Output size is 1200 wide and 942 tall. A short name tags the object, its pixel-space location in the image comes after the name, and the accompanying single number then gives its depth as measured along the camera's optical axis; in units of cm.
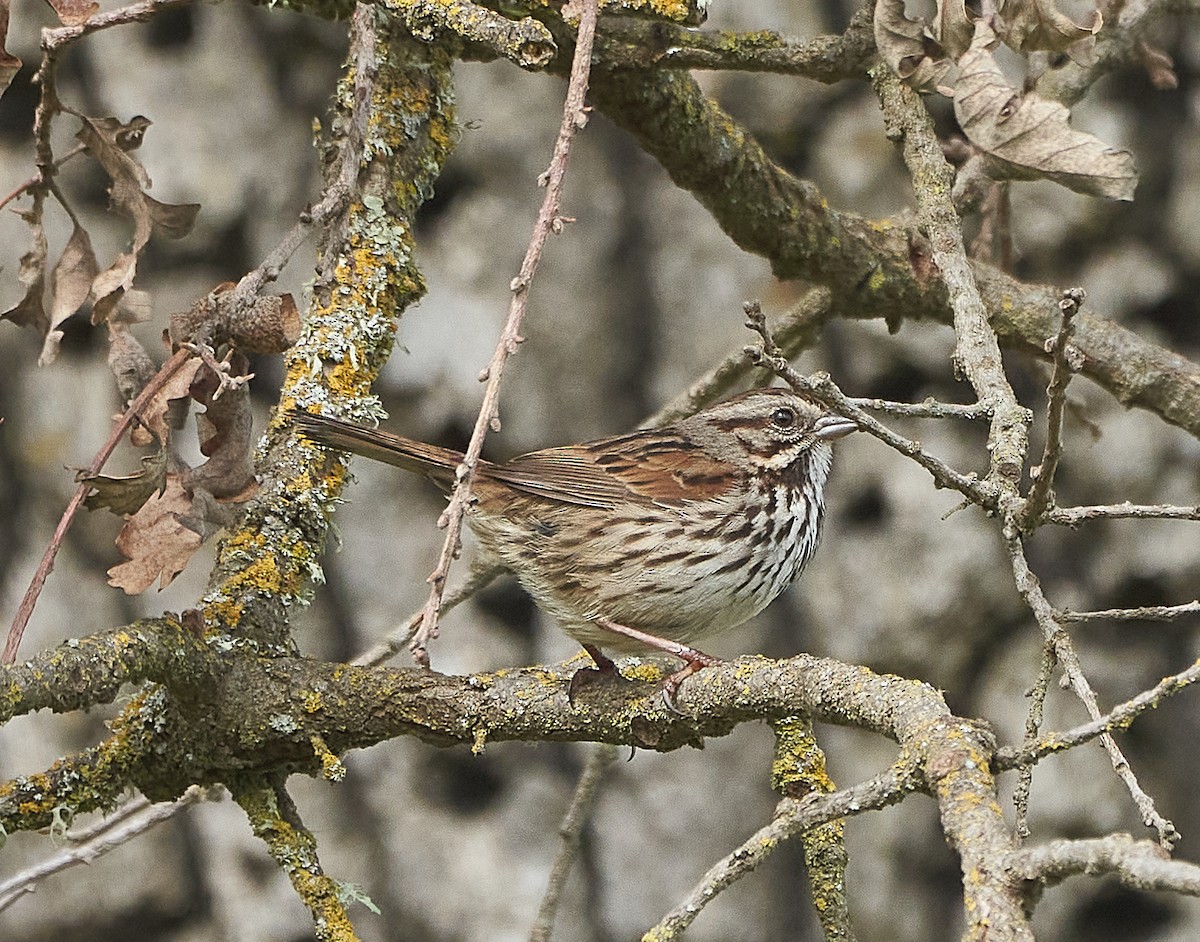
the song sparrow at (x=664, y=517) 749
